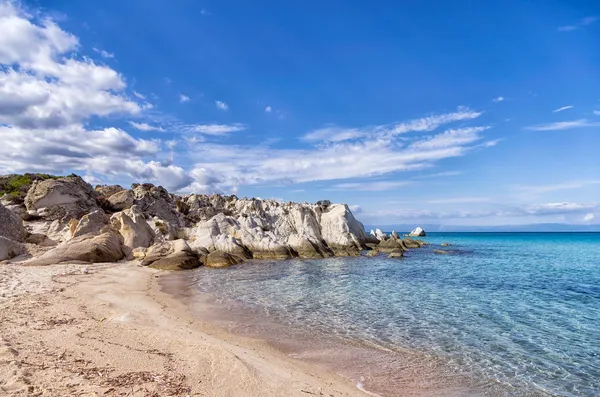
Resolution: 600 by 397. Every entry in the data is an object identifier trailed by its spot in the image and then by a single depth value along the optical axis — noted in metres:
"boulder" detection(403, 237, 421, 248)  61.00
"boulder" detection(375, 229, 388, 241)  64.66
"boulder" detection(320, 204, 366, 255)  45.38
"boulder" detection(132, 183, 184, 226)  49.88
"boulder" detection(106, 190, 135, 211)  48.31
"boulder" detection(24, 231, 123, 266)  23.96
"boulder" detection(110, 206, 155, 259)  33.53
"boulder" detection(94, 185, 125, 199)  57.41
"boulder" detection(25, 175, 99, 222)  37.78
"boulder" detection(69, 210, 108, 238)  30.58
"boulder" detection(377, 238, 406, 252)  50.06
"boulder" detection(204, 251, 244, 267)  31.47
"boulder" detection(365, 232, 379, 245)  56.89
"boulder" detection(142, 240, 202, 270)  28.53
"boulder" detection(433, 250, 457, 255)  49.25
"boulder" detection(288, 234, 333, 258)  41.25
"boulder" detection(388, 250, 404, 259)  41.06
